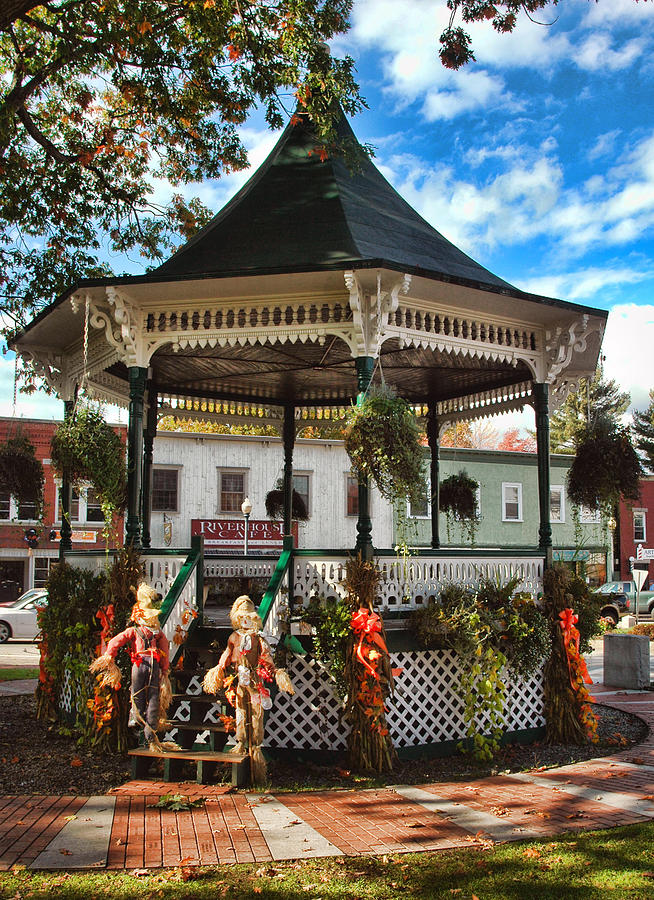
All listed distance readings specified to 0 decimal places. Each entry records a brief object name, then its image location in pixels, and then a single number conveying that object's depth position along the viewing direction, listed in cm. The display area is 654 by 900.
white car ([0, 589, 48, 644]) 2172
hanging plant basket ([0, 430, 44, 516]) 1101
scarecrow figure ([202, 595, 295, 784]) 677
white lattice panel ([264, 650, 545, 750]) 811
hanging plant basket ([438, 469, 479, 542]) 1412
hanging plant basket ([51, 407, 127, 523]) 851
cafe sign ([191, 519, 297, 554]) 2869
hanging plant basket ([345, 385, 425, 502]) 745
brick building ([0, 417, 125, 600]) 2908
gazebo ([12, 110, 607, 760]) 855
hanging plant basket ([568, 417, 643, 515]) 1005
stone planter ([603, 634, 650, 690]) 1331
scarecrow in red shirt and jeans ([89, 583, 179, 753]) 710
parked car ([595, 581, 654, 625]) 2762
